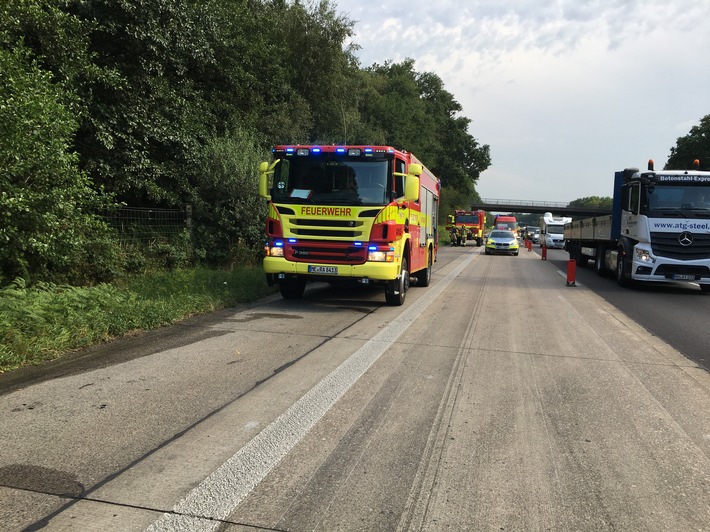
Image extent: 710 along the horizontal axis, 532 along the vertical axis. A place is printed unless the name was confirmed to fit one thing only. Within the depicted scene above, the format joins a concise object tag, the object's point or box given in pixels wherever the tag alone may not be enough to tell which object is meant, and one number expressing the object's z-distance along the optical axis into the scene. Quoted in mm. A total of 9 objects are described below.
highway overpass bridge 107612
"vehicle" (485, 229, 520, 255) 33219
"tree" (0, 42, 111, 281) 7652
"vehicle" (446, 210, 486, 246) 48488
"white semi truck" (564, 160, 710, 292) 13281
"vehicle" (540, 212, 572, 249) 45750
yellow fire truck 9578
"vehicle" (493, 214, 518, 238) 48275
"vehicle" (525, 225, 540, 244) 68112
